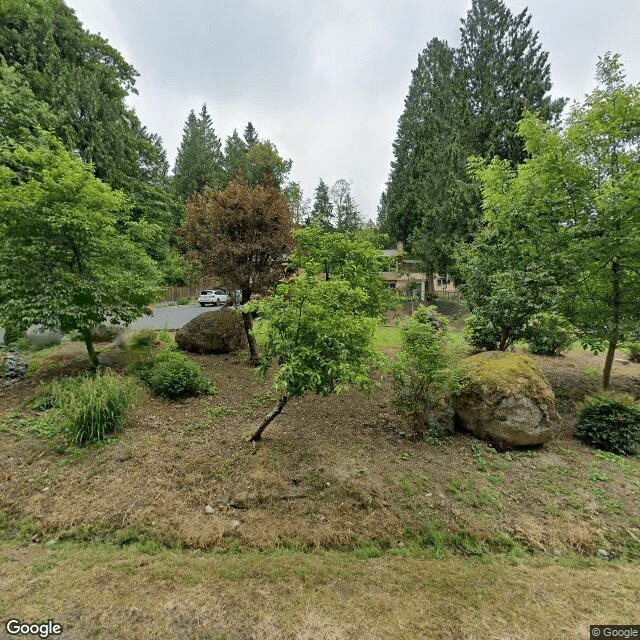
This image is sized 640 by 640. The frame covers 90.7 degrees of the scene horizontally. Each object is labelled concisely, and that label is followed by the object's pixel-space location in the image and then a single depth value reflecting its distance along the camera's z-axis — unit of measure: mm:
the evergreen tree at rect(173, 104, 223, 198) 34000
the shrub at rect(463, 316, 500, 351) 7102
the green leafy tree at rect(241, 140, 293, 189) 31203
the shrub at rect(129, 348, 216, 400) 5988
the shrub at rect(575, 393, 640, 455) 4895
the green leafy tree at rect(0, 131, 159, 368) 5652
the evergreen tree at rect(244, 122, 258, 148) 42938
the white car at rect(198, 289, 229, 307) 24453
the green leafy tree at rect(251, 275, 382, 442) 3842
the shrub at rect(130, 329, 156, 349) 8797
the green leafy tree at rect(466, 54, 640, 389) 6313
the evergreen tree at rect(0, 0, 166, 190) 11305
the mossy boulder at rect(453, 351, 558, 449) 4762
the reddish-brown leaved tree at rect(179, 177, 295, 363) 7672
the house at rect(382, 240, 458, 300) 26812
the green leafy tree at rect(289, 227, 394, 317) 7473
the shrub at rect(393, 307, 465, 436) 4730
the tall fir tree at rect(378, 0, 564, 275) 18969
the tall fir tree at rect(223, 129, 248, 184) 34922
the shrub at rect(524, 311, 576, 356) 6568
